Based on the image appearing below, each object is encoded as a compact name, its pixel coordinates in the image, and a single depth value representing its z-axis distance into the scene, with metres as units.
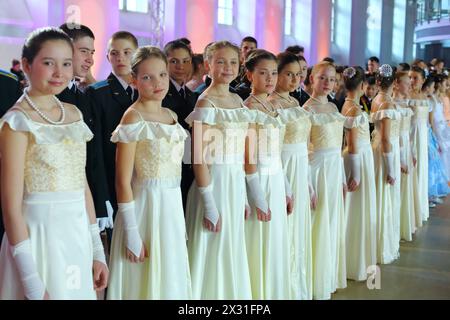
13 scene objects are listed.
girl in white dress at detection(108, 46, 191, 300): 2.33
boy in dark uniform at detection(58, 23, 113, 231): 2.63
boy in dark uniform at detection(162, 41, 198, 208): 3.18
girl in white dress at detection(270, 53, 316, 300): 3.34
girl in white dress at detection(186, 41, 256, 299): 2.74
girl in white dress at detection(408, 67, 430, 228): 5.81
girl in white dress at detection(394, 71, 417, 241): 5.11
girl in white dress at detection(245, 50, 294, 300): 3.06
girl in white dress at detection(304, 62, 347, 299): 3.62
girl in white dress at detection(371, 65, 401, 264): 4.54
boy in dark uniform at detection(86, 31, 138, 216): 2.84
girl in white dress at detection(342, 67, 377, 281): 4.07
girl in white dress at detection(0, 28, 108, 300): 1.84
